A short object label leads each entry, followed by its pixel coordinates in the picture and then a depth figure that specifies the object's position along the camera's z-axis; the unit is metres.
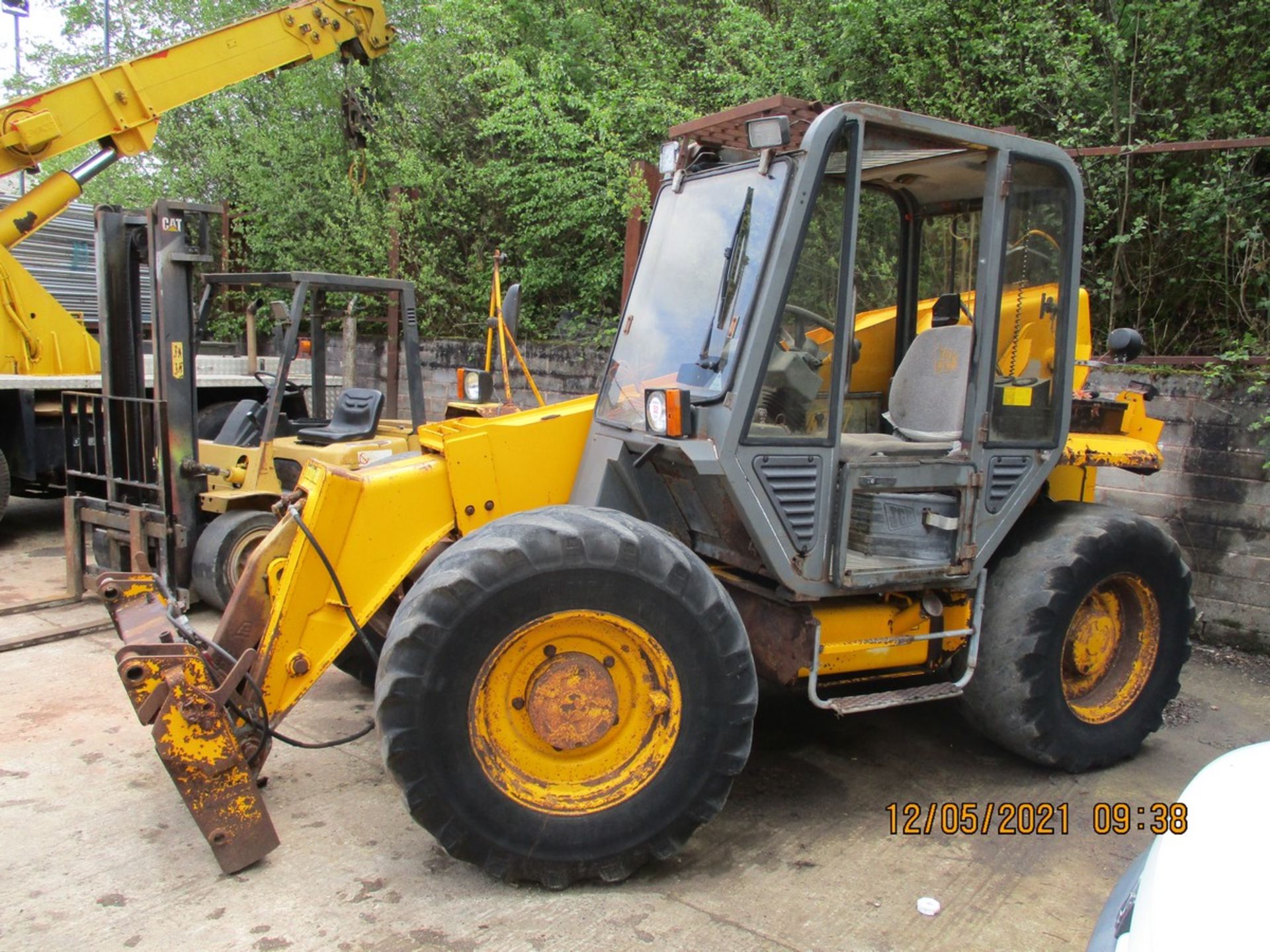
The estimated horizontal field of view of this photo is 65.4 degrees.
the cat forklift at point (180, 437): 6.31
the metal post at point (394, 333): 9.65
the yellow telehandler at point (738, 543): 3.17
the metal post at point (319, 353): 7.55
